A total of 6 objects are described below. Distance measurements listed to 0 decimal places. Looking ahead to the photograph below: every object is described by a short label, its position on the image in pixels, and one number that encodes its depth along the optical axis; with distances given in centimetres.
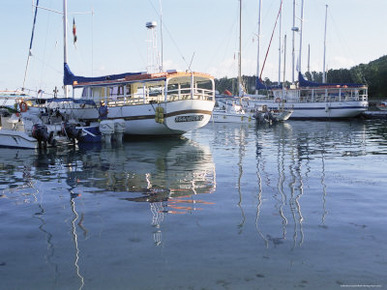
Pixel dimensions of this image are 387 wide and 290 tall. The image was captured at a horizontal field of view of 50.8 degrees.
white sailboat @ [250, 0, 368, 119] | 4844
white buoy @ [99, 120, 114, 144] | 2220
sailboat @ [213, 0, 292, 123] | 4025
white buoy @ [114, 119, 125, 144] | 2238
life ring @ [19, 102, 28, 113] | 2647
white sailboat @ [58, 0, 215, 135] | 2280
